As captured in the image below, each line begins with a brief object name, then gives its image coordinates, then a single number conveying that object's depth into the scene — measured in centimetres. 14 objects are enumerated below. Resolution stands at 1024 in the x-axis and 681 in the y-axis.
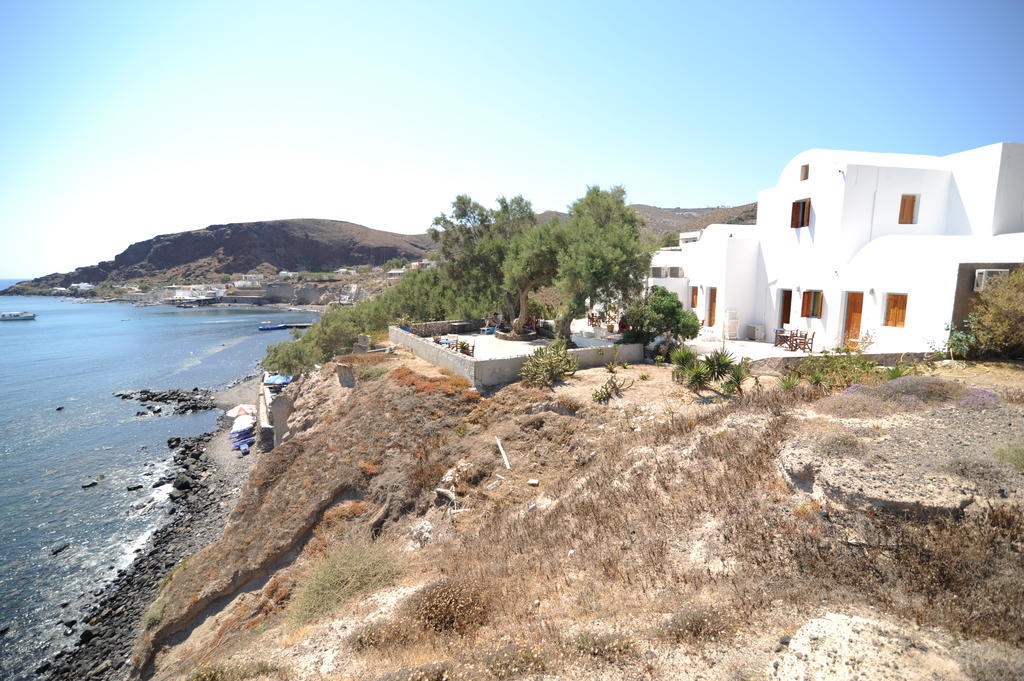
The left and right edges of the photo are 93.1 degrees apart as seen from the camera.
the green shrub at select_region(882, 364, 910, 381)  1261
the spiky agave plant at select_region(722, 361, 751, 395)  1308
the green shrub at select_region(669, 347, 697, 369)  1485
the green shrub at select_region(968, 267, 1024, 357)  1340
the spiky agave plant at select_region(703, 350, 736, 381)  1407
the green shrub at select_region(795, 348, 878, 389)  1273
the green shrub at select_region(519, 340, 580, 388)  1572
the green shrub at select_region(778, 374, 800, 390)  1201
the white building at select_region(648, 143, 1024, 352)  1552
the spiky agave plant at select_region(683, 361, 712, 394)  1363
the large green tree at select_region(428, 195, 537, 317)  2627
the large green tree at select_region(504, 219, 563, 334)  2136
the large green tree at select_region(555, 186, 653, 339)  1861
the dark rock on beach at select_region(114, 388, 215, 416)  3838
